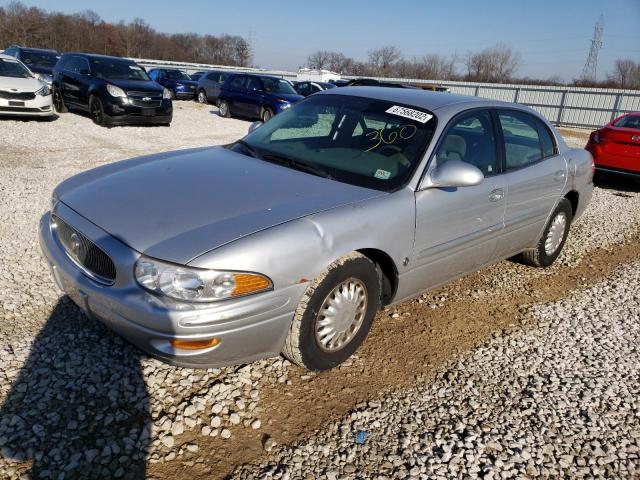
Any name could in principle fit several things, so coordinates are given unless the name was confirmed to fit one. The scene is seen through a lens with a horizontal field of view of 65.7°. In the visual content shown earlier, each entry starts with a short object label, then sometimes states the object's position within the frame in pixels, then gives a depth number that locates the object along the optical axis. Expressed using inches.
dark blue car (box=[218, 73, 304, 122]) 601.9
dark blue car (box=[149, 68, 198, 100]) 844.6
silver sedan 92.9
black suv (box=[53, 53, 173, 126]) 462.9
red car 350.0
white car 422.9
